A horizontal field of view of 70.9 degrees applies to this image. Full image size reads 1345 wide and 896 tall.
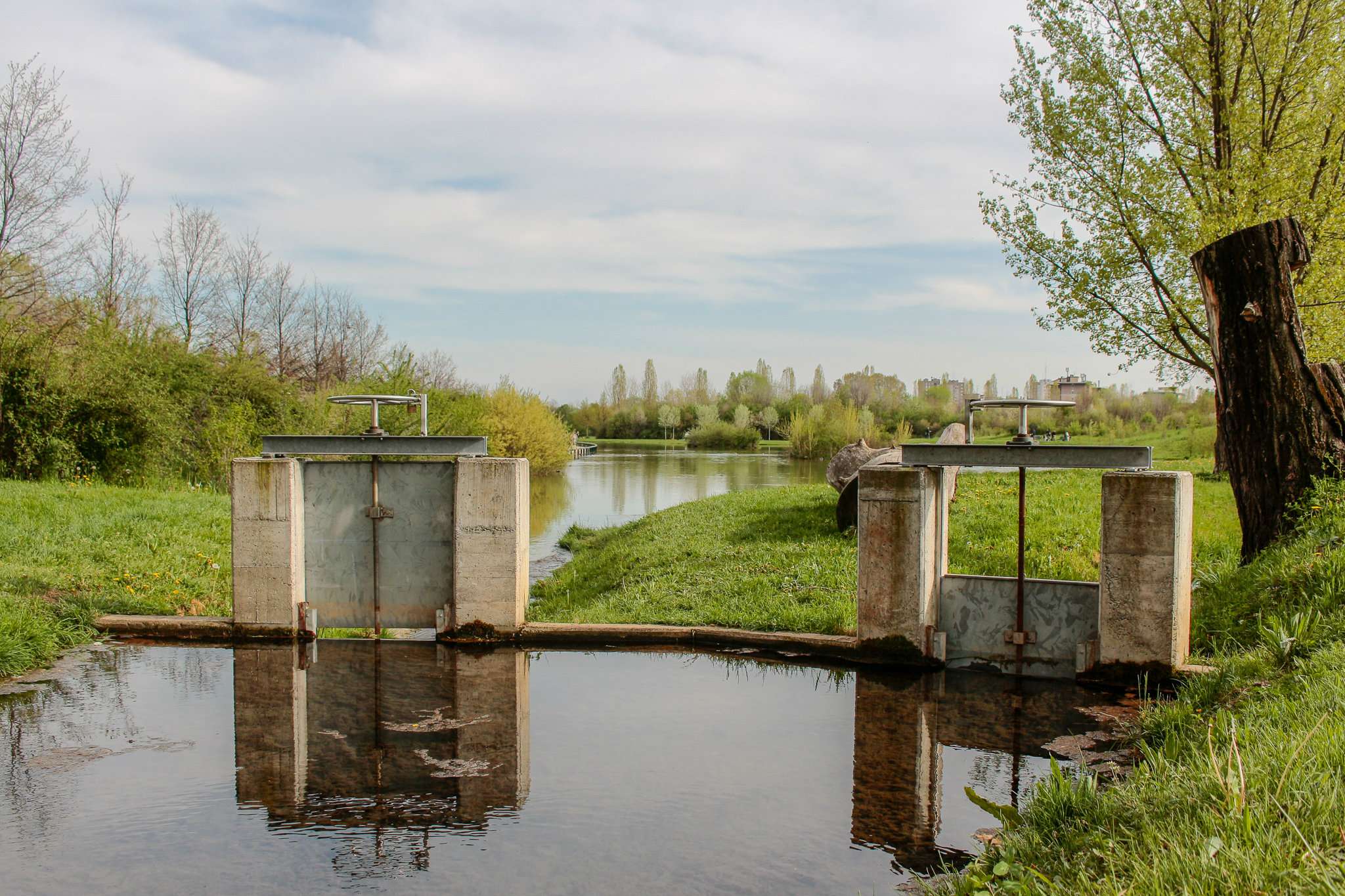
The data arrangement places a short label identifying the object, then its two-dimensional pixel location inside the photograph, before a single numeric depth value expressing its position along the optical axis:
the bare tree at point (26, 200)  23.62
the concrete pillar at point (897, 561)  7.66
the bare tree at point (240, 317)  45.97
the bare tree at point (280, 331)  54.06
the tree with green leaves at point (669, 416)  108.06
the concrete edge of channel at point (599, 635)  8.36
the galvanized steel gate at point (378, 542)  8.81
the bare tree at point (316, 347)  57.52
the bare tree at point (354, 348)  59.97
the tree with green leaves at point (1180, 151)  16.67
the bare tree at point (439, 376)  58.57
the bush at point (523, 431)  49.75
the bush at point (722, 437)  93.31
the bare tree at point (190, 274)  43.69
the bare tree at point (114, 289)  30.21
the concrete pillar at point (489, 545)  8.35
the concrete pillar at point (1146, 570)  7.03
